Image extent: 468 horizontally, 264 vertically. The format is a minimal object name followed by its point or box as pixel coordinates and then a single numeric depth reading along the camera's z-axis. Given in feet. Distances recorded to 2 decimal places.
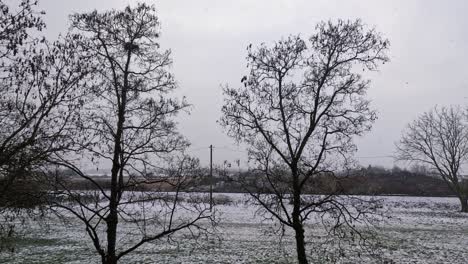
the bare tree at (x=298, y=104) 43.52
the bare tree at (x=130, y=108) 35.55
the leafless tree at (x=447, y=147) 159.02
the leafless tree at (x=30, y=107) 27.71
